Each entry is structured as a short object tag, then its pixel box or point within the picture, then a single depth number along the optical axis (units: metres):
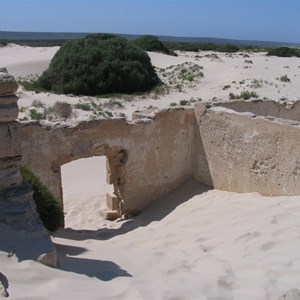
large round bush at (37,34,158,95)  22.16
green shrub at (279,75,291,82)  23.73
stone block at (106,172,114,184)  9.24
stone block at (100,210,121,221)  9.39
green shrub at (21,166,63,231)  6.32
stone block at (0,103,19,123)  4.69
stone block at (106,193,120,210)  9.57
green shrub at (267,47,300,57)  40.90
